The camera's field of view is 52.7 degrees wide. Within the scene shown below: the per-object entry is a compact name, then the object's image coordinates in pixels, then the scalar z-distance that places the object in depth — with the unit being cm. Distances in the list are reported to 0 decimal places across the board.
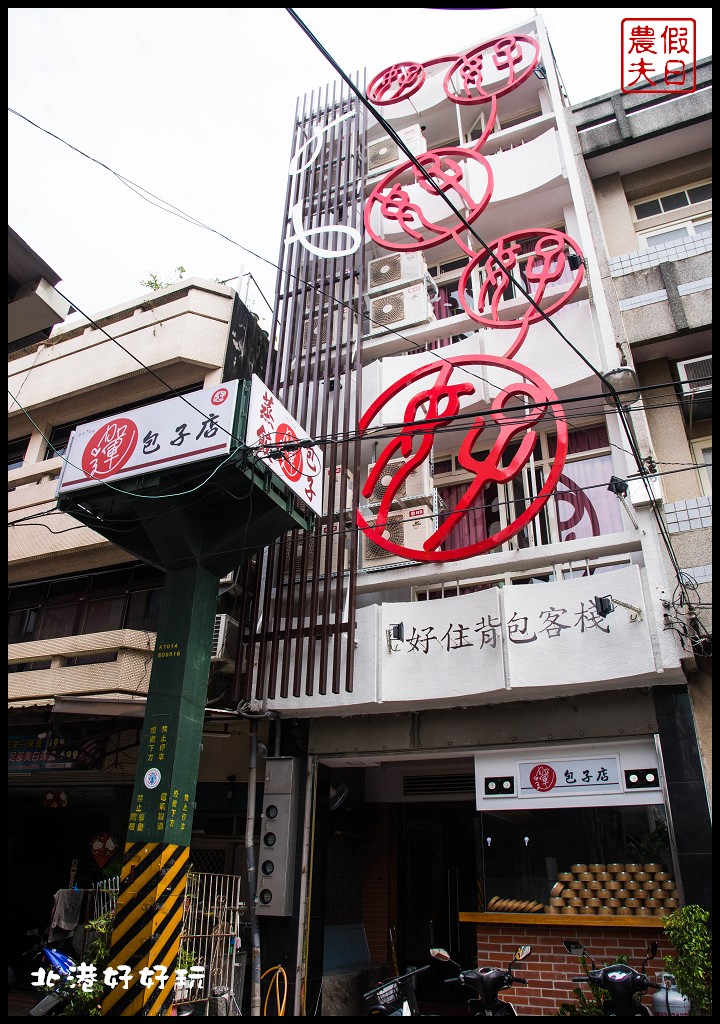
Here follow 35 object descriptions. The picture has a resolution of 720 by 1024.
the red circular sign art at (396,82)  1581
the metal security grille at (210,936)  887
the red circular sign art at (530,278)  1195
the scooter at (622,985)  667
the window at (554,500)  1151
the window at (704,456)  1102
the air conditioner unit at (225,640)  1166
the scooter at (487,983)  712
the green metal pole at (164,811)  759
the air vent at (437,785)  1296
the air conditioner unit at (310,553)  1193
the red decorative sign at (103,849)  1277
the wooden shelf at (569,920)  868
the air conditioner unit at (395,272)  1495
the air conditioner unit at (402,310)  1431
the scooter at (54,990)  757
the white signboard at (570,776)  945
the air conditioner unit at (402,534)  1219
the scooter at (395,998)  702
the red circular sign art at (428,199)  1390
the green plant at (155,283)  1748
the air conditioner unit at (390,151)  1636
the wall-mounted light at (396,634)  1107
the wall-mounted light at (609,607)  954
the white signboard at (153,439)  899
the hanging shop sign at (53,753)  1221
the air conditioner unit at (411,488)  1232
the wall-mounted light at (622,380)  1050
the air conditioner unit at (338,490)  1216
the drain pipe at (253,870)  997
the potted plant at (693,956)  691
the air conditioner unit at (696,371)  1139
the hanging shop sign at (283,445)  916
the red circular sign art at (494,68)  1489
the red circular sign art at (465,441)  1034
